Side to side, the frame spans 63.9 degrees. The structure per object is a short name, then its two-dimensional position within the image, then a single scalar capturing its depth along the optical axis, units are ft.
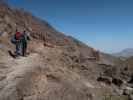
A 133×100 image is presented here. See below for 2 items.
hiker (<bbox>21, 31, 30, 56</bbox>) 36.91
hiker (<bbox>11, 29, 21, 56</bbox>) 37.47
